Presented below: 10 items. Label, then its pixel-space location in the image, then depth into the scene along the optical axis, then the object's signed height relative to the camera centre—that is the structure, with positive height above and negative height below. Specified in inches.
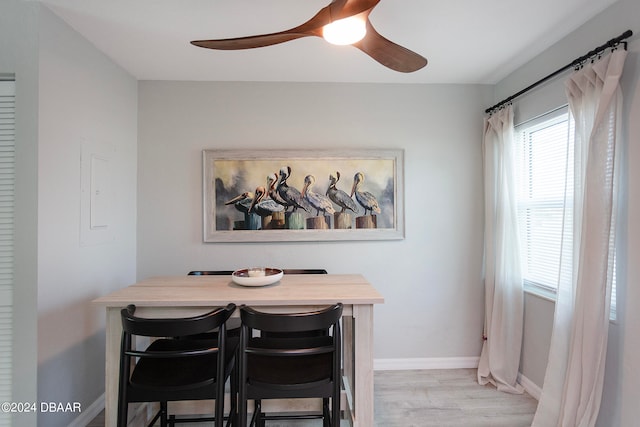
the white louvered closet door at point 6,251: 70.2 -11.8
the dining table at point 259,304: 63.5 -20.7
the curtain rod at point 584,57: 65.3 +36.1
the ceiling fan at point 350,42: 48.9 +30.6
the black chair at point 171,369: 54.5 -32.5
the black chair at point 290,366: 55.8 -32.0
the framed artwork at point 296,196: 110.0 +3.3
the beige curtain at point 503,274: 97.8 -20.2
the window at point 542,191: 85.7 +5.9
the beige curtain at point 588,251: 65.4 -8.6
